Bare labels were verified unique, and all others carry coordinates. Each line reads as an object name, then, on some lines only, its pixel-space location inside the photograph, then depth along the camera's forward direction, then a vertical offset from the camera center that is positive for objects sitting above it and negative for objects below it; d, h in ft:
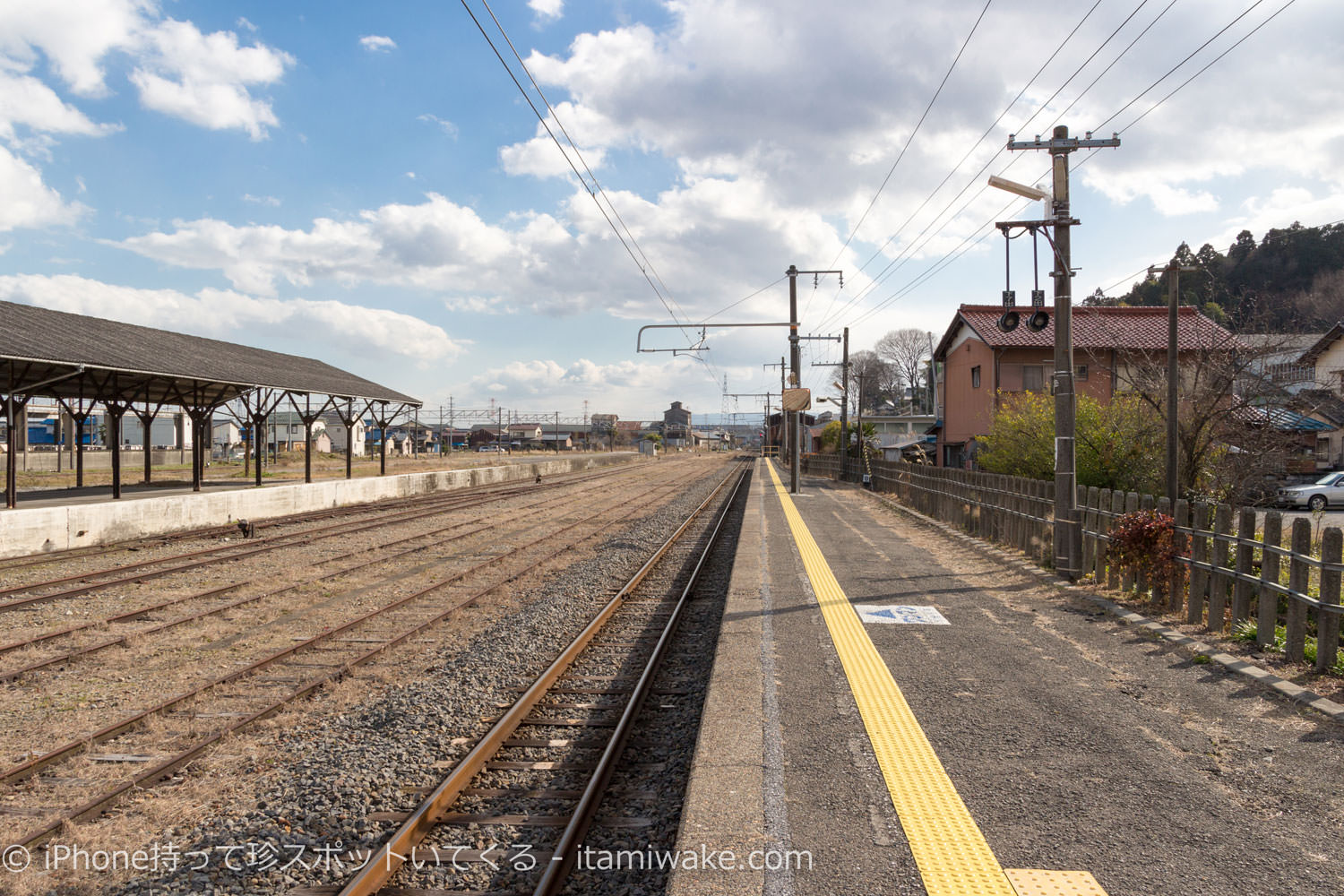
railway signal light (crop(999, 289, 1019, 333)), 37.96 +6.02
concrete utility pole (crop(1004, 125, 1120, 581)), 35.45 +3.19
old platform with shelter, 55.93 +5.75
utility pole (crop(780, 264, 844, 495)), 102.42 +10.37
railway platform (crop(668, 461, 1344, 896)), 11.79 -6.25
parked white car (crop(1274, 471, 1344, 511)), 83.82 -5.33
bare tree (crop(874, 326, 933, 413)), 368.48 +39.72
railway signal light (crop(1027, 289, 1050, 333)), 36.94 +5.97
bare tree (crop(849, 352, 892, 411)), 379.55 +31.03
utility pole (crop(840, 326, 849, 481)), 118.62 +4.87
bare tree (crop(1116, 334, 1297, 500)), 48.83 +1.35
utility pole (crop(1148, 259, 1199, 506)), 46.29 +1.17
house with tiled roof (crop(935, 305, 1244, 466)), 95.76 +11.53
